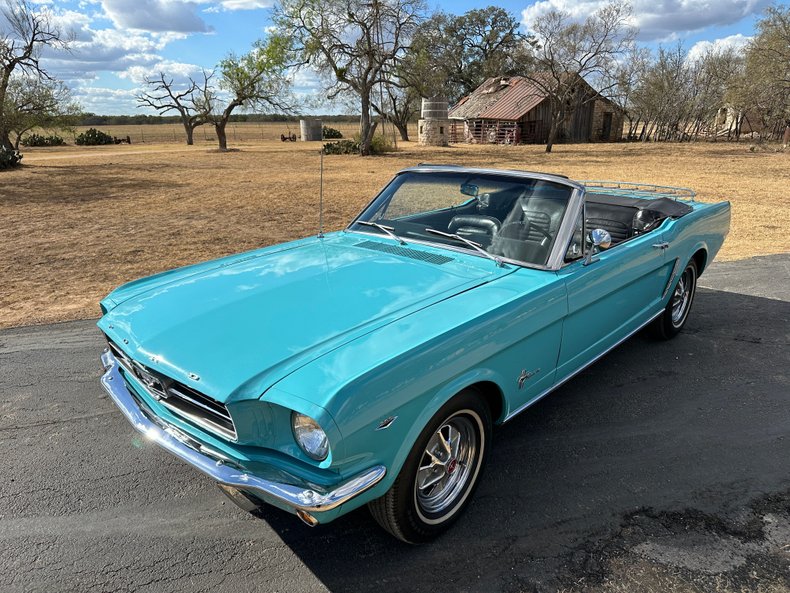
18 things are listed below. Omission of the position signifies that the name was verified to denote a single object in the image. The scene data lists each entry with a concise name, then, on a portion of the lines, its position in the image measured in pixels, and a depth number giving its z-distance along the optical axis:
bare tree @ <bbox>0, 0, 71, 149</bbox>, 25.44
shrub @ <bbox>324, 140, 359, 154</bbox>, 32.34
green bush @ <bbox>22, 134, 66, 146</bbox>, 44.75
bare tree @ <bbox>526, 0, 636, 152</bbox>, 29.61
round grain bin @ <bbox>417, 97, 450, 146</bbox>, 41.72
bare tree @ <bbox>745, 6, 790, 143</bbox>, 27.25
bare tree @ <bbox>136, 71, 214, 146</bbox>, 40.34
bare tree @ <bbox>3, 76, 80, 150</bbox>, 27.09
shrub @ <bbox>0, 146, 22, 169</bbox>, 21.36
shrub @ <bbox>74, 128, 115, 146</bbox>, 46.59
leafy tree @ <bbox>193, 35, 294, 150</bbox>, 36.38
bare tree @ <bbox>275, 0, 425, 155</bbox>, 27.83
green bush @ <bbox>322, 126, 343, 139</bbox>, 55.20
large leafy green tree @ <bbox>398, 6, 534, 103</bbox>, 55.00
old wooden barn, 41.34
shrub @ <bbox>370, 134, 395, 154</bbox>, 31.66
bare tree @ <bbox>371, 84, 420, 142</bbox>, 46.81
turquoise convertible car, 1.98
